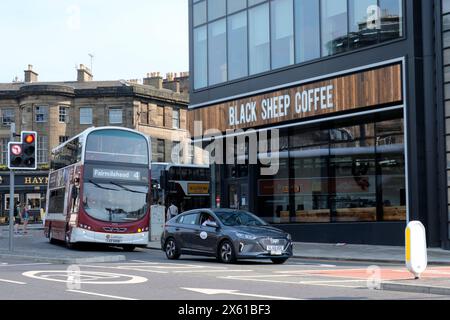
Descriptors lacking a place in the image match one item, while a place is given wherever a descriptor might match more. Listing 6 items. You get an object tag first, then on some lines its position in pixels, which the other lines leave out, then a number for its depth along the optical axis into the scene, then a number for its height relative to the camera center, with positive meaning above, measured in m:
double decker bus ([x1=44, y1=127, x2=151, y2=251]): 24.78 +0.02
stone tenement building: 62.56 +6.74
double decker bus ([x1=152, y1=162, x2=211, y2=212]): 43.47 +0.20
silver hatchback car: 18.12 -1.33
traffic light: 22.58 +1.21
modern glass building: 22.42 +2.97
